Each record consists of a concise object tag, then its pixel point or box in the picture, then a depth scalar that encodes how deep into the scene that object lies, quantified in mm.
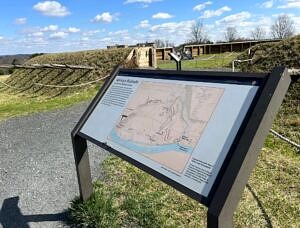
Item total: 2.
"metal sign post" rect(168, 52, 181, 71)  4950
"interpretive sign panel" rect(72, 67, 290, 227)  1165
